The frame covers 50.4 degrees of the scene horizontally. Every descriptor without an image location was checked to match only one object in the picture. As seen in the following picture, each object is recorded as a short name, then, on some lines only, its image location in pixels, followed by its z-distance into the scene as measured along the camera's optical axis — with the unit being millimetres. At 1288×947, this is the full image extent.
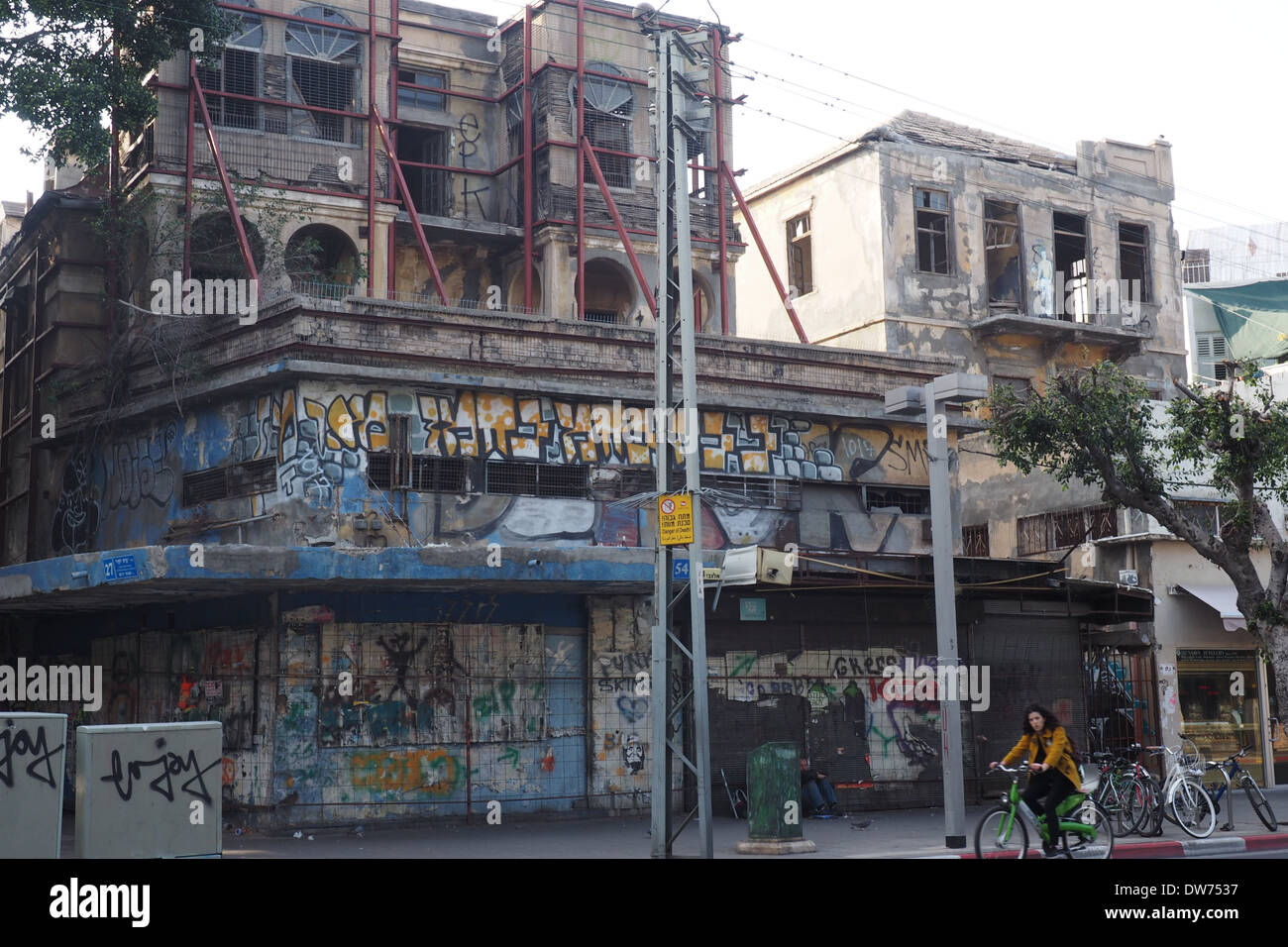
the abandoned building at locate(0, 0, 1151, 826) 18453
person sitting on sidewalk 20078
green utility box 14945
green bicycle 13375
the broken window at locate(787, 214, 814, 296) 34312
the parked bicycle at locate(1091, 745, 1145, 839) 17047
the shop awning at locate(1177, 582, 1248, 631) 24969
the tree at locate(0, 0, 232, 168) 20266
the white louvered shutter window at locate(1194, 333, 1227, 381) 43219
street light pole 15820
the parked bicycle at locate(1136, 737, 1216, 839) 16906
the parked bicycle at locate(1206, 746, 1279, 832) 17609
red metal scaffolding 24655
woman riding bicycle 13297
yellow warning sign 14227
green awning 38625
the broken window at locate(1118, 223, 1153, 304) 34312
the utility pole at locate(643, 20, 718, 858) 14109
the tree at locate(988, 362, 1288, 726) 19547
